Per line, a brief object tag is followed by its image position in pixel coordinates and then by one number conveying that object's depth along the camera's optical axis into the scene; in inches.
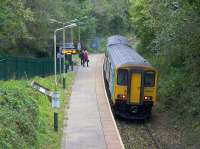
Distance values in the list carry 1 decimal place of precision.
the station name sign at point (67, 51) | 1424.7
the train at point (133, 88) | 1040.8
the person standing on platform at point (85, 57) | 1928.6
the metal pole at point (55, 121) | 841.5
